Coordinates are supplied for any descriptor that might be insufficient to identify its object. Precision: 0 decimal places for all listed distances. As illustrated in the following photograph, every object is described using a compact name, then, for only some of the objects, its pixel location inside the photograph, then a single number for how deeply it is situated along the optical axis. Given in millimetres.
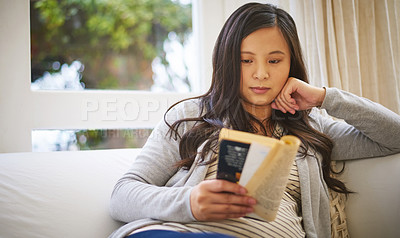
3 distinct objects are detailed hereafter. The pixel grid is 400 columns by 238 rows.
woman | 985
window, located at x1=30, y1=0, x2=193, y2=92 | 1679
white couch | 1043
